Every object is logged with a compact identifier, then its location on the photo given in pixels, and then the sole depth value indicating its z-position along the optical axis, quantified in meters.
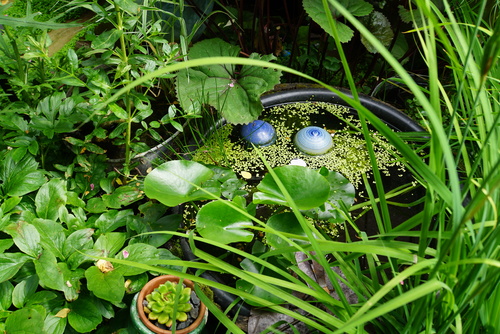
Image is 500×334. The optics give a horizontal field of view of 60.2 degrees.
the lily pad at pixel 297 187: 1.04
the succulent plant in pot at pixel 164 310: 0.95
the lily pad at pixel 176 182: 1.08
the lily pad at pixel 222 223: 1.01
